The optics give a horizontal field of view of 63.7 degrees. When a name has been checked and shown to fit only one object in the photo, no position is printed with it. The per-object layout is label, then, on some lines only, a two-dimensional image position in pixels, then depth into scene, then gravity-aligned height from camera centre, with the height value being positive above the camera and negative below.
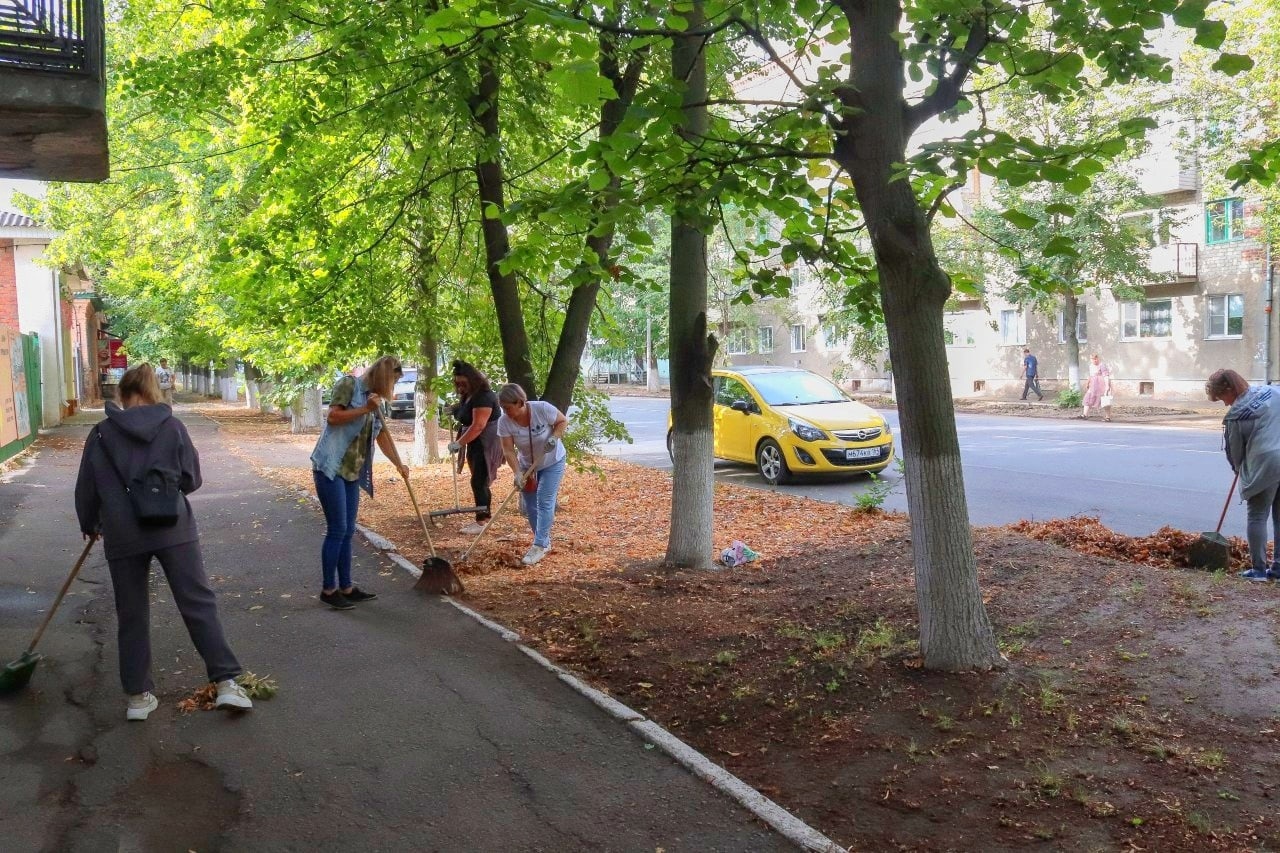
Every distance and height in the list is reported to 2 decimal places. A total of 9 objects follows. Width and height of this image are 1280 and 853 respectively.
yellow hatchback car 14.46 -0.89
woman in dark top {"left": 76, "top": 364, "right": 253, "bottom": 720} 4.94 -0.73
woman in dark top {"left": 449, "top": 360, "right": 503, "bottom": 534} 10.12 -0.57
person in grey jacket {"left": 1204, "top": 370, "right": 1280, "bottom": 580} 7.32 -0.71
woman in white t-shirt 8.59 -0.64
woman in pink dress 26.20 -0.74
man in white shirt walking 33.10 +0.28
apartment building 29.58 +1.36
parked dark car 33.34 -0.79
